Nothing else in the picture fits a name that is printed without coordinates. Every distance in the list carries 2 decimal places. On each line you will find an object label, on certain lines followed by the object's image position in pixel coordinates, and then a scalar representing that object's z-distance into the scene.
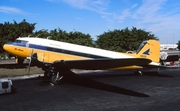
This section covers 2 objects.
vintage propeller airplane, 18.83
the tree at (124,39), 49.41
